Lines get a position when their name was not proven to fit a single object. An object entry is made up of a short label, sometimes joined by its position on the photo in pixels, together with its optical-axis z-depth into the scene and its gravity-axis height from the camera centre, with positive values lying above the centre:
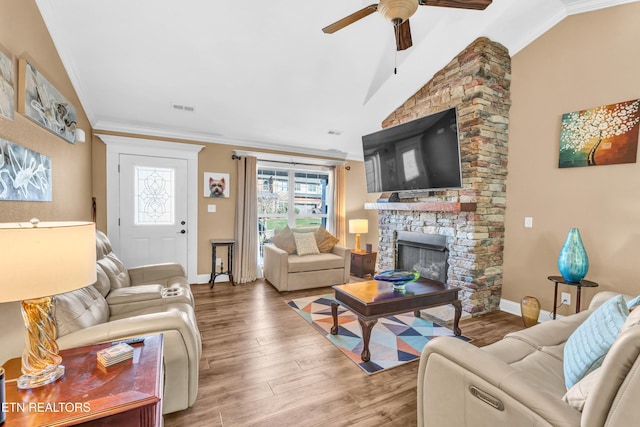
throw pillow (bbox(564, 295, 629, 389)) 1.15 -0.57
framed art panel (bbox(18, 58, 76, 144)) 1.70 +0.73
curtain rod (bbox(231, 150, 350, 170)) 4.78 +0.88
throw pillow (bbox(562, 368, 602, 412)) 1.00 -0.65
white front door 4.14 -0.05
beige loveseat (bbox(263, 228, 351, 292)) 4.16 -0.93
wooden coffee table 2.36 -0.81
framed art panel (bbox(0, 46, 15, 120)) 1.45 +0.63
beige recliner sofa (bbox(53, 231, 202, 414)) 1.51 -0.71
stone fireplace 3.32 +0.46
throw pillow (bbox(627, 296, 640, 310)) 1.52 -0.50
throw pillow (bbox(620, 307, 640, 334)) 0.98 -0.39
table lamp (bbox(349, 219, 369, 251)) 5.23 -0.34
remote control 1.40 -0.66
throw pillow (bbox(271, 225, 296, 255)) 4.59 -0.54
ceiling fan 1.90 +1.37
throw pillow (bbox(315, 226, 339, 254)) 4.87 -0.57
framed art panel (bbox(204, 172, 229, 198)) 4.61 +0.36
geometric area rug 2.40 -1.25
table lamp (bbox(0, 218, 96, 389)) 0.93 -0.24
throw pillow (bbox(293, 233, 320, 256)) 4.61 -0.59
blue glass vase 2.61 -0.46
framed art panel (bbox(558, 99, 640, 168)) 2.57 +0.71
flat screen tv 3.35 +0.69
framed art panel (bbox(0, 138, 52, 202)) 1.48 +0.19
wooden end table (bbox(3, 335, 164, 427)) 0.93 -0.67
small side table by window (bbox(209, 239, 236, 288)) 4.44 -0.82
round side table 2.58 -0.68
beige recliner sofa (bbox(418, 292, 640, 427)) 0.83 -0.71
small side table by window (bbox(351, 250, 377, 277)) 5.09 -0.99
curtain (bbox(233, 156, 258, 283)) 4.72 -0.27
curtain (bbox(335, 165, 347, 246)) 5.68 +0.09
